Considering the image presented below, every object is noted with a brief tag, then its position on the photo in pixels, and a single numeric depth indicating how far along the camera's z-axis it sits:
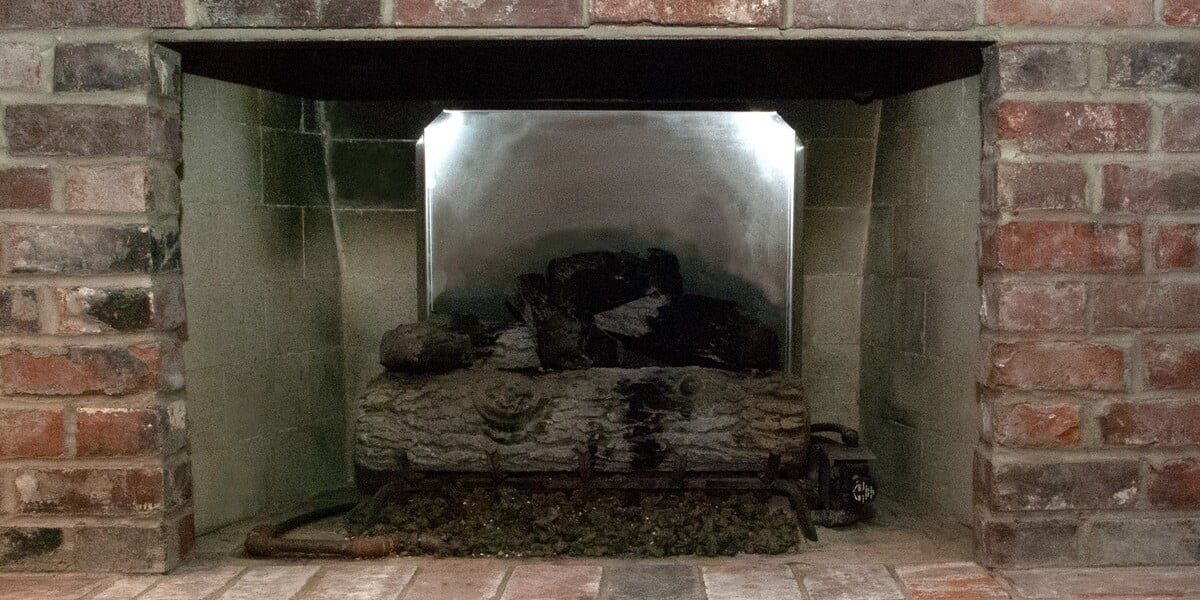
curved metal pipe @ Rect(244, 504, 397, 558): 2.53
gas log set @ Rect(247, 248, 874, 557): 2.87
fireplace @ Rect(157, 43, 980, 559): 2.92
